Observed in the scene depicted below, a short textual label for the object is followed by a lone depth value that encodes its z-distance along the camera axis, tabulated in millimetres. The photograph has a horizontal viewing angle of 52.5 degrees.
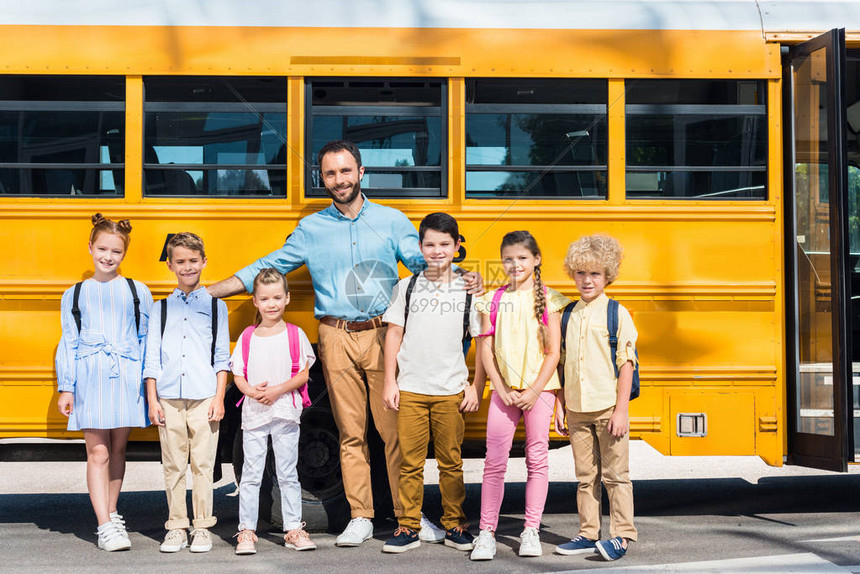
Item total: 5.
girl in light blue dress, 4148
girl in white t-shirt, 4168
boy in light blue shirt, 4164
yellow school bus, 4492
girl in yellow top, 4035
